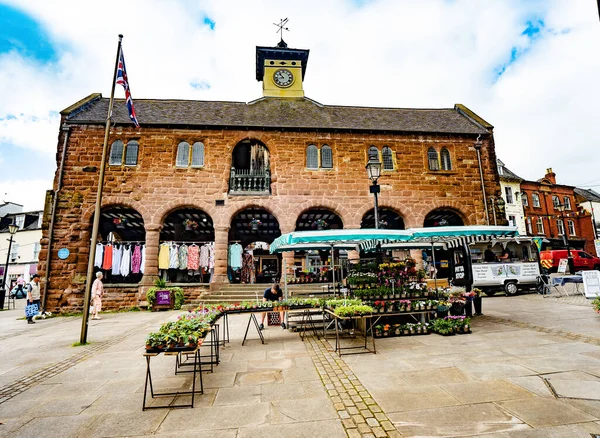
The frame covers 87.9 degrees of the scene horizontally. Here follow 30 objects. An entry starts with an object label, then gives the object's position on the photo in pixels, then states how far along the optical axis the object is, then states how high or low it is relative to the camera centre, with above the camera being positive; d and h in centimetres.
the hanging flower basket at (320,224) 1728 +280
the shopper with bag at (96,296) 1166 -76
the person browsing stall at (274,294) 896 -58
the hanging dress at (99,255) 1434 +94
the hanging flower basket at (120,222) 1692 +298
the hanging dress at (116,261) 1437 +66
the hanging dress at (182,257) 1466 +82
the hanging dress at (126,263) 1438 +57
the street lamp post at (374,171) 869 +280
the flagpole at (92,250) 729 +59
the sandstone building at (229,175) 1443 +485
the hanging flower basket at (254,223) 1709 +275
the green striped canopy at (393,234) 752 +94
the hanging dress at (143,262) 1443 +60
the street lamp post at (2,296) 1833 -112
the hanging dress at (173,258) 1451 +77
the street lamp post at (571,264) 2016 +38
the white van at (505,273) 1484 -11
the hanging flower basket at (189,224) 1783 +291
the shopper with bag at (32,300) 1159 -88
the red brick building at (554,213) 3222 +595
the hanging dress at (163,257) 1454 +82
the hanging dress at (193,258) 1462 +77
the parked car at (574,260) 2153 +74
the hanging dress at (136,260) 1455 +70
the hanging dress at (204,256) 1476 +86
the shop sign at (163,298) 1342 -98
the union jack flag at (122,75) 831 +532
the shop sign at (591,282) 1036 -41
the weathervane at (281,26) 2420 +1905
